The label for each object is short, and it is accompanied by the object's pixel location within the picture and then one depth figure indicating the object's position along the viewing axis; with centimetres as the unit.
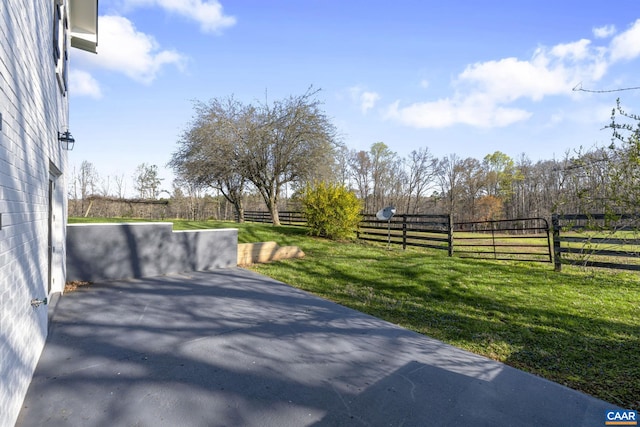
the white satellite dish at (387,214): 1064
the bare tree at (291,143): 1574
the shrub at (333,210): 1156
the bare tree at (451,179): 3240
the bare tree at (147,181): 2734
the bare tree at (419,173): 3256
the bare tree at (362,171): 3375
